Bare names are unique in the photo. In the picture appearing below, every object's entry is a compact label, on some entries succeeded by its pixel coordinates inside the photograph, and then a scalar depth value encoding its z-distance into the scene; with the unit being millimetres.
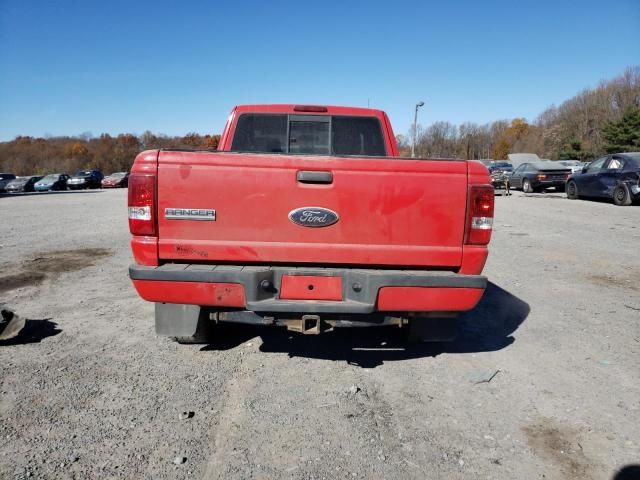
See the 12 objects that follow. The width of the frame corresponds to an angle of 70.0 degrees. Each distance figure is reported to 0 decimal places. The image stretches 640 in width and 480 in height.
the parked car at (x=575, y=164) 29847
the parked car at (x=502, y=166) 40044
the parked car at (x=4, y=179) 39750
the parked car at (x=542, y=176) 23672
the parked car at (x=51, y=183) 40250
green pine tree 52812
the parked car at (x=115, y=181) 41781
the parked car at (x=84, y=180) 42125
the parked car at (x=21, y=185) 39475
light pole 39153
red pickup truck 3076
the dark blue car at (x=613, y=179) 15703
